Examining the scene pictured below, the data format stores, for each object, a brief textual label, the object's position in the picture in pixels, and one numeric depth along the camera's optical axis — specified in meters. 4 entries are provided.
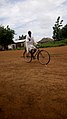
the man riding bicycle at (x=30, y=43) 4.53
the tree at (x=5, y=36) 19.95
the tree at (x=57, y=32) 26.65
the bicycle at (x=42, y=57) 4.19
